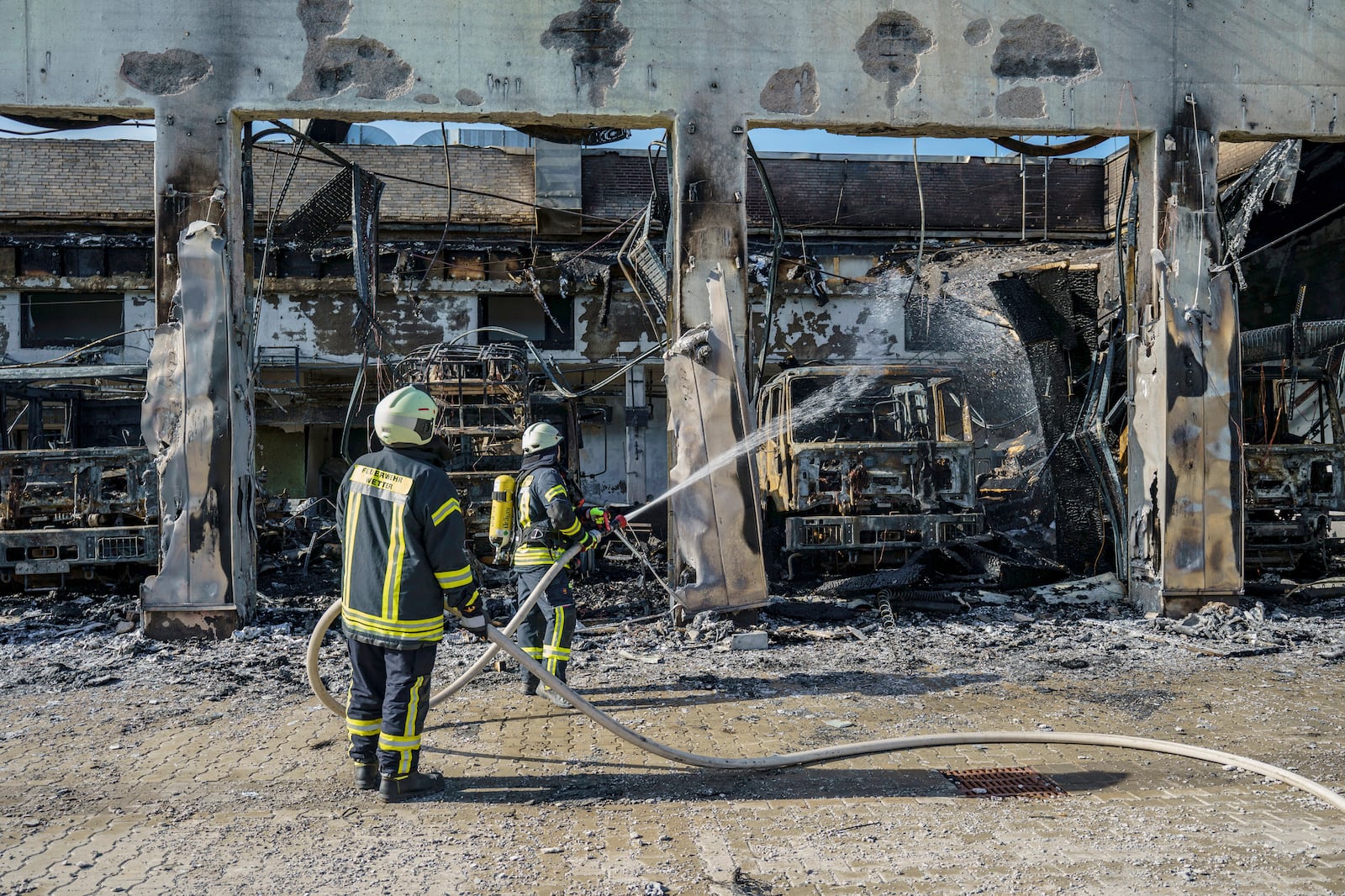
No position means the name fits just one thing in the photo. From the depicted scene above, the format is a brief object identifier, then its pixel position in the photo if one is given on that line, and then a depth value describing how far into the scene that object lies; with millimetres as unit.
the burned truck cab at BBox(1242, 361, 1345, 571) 9109
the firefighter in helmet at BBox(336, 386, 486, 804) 3945
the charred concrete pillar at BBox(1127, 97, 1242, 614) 8148
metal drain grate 3971
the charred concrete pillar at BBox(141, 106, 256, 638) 7508
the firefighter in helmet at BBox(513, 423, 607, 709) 5602
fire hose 4176
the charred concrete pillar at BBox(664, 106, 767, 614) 7777
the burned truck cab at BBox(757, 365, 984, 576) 8891
